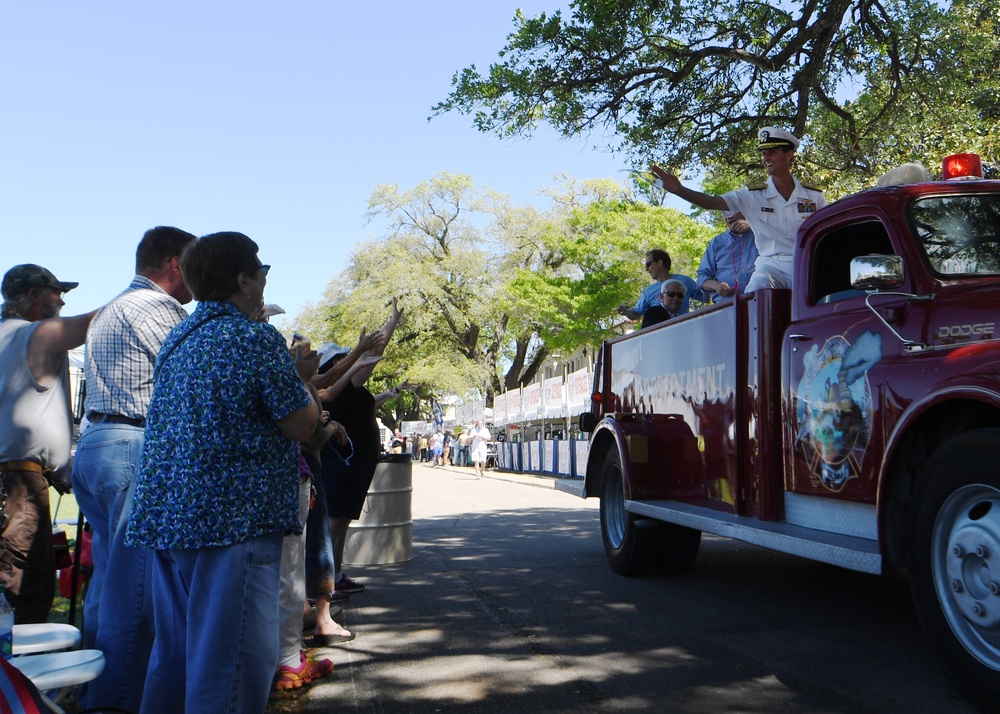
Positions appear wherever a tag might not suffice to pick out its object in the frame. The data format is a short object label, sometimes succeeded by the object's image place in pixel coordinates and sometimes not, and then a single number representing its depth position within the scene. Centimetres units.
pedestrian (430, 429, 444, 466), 4712
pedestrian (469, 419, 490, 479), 2970
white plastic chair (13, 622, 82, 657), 287
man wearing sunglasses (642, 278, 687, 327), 807
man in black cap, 435
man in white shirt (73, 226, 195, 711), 368
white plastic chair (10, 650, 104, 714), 258
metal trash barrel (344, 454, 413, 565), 840
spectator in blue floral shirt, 288
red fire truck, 375
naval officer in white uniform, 613
